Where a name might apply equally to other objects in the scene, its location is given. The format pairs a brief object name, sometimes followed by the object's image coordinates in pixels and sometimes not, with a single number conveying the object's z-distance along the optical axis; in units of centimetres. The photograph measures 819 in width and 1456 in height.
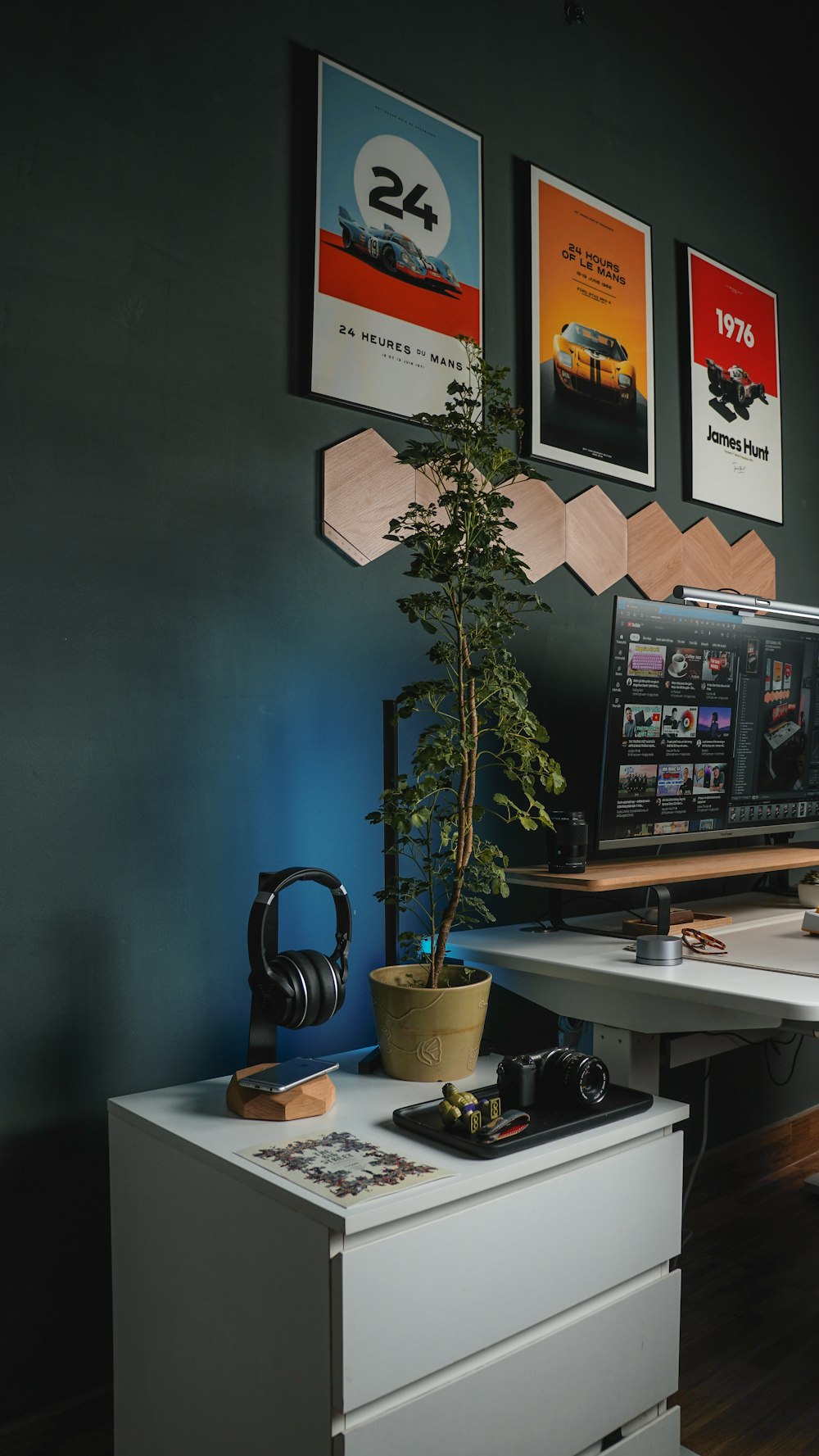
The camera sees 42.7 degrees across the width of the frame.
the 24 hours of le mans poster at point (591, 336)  247
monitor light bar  238
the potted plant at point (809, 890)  245
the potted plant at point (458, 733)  162
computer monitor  218
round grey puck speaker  179
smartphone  145
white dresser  118
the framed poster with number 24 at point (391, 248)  202
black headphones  150
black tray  133
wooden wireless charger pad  144
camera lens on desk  204
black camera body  148
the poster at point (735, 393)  293
